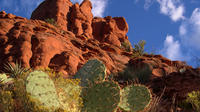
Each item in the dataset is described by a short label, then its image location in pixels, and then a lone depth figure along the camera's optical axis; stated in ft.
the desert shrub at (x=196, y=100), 16.07
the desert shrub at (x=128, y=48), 85.46
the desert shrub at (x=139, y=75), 30.25
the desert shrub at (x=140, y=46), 71.72
